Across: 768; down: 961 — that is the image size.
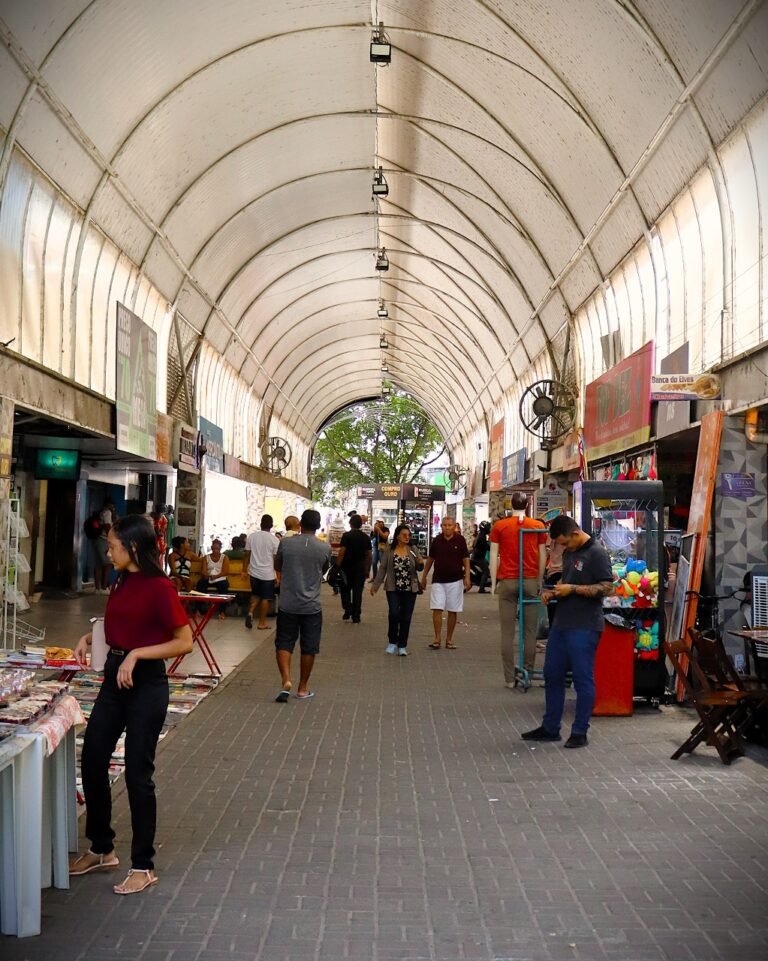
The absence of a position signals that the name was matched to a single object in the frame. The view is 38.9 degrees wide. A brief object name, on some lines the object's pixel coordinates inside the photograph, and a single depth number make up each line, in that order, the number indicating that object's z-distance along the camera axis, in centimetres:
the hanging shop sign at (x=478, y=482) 3825
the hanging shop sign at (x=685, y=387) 1170
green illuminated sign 1836
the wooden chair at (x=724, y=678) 727
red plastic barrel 890
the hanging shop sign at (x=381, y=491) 3950
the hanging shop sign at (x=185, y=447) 2064
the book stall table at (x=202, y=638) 1050
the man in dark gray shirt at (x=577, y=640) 770
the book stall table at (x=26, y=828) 400
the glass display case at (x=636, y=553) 930
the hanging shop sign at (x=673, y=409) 1249
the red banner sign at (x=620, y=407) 1448
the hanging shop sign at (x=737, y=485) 1096
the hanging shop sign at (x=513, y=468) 2674
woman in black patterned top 1312
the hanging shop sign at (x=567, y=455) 2039
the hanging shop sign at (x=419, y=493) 3609
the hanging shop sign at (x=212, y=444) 2386
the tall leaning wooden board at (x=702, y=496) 998
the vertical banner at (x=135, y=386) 1649
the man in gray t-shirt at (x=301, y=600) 945
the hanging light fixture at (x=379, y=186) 1978
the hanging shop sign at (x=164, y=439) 1928
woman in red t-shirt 462
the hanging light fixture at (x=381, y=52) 1430
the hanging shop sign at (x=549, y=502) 2034
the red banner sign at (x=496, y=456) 3231
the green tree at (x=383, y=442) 6675
